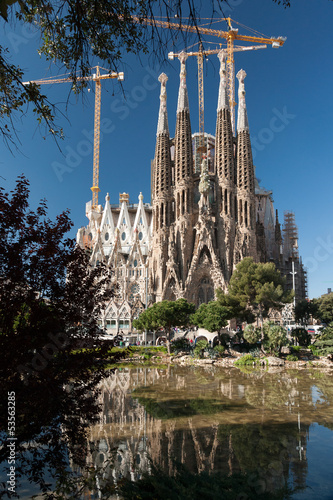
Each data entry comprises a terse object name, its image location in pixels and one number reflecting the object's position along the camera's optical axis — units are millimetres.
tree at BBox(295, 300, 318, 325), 30891
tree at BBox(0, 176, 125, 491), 4035
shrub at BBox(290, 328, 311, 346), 26734
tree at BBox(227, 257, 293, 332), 26703
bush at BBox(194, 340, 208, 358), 24250
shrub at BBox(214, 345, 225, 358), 24742
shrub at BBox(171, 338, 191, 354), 27281
